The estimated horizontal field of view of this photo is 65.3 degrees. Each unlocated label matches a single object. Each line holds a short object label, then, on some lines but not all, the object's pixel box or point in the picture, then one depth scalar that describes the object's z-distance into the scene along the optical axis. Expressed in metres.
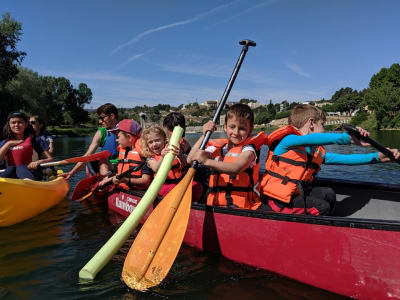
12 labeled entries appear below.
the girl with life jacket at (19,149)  5.43
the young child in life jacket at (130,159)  4.79
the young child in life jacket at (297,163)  3.30
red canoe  2.43
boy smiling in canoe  3.34
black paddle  2.76
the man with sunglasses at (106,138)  5.95
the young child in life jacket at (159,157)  4.39
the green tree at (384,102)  47.78
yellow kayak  4.56
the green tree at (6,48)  24.31
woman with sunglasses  6.48
